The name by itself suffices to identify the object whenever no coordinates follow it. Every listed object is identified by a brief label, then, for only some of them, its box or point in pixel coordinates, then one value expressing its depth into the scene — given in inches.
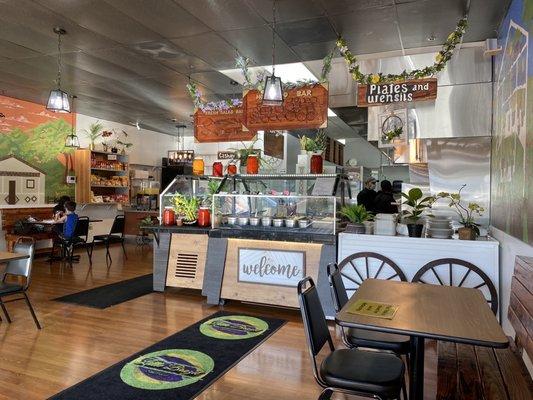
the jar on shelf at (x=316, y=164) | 201.0
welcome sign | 185.5
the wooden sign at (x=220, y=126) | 239.6
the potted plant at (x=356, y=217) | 177.2
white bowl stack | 164.7
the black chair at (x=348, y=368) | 79.1
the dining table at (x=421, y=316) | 73.5
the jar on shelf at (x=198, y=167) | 240.2
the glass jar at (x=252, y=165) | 214.8
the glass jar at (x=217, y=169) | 227.1
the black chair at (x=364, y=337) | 98.4
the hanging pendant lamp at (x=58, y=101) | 197.5
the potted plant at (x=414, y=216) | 169.5
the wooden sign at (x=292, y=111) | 204.5
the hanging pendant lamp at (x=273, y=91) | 172.9
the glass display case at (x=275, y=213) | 183.8
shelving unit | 373.7
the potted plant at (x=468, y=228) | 160.1
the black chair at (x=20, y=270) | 158.9
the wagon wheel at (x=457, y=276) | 152.2
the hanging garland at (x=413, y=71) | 168.4
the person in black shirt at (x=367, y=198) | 251.9
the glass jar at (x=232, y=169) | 217.8
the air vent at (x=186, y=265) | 215.9
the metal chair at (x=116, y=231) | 320.2
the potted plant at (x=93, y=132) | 383.9
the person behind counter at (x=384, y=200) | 236.7
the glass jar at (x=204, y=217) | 215.0
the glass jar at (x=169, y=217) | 225.8
